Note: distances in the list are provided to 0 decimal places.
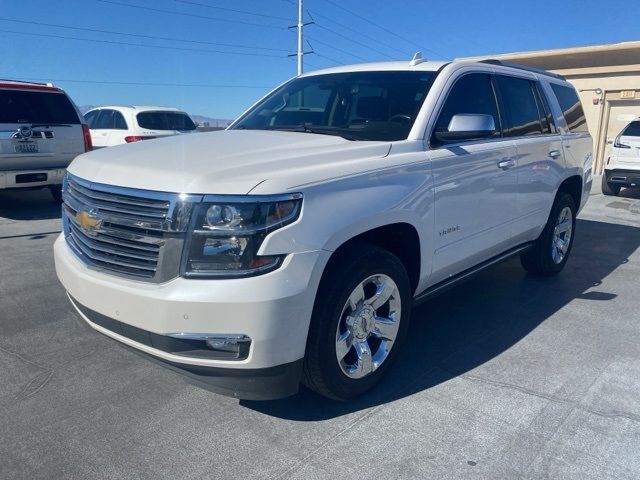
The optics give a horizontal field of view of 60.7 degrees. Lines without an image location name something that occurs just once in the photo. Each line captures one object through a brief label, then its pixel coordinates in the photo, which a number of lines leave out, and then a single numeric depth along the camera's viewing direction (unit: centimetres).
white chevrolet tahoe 244
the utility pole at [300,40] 3262
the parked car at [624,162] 1170
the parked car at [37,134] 778
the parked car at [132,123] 1168
